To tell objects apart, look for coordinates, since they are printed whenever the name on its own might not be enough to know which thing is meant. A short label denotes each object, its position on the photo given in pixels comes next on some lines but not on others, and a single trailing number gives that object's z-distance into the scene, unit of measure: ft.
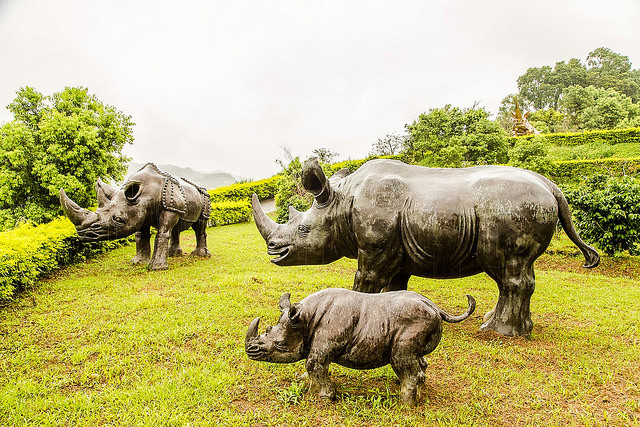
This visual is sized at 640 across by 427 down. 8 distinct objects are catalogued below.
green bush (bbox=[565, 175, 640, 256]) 28.63
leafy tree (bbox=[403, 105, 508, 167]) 64.35
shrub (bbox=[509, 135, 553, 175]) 53.67
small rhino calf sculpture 9.66
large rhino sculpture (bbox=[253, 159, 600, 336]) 13.05
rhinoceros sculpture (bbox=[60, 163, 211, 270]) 23.86
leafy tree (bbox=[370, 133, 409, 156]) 81.05
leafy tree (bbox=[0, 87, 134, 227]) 34.50
